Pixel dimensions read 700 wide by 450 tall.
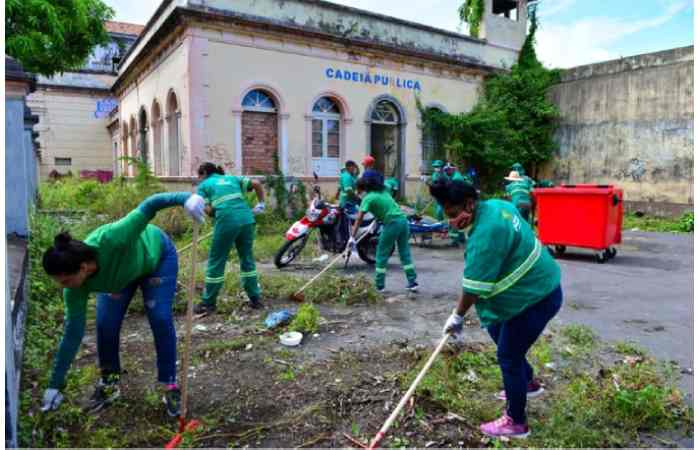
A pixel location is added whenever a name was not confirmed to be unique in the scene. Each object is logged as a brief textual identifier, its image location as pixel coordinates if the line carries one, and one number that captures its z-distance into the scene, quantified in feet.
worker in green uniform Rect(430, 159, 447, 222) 34.27
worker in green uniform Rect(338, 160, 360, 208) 28.14
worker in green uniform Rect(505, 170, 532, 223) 27.17
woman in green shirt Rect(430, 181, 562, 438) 8.91
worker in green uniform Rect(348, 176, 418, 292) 20.20
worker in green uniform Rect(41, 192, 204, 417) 9.19
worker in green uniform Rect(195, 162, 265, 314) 17.33
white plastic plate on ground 14.42
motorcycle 24.86
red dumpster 26.34
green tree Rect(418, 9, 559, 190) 48.24
